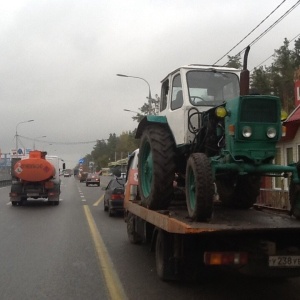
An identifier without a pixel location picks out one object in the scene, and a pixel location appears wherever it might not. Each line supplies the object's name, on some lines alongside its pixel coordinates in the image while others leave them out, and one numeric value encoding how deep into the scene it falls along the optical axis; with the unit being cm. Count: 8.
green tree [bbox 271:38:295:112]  4250
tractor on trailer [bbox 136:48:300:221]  516
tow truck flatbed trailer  456
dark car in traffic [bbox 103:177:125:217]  1410
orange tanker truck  1764
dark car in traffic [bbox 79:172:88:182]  6146
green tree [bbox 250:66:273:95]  4355
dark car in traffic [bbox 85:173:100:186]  4558
